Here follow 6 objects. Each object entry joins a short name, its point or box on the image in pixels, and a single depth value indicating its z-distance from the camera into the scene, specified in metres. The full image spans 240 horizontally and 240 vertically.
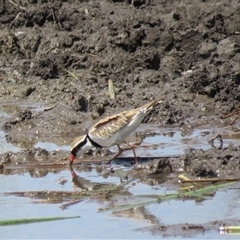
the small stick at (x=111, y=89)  25.27
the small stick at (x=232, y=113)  23.45
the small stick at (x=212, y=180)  17.55
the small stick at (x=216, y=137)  20.81
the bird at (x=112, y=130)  19.98
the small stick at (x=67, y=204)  16.48
